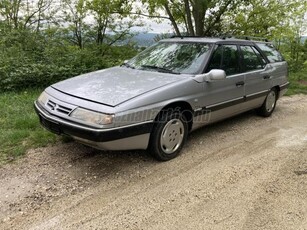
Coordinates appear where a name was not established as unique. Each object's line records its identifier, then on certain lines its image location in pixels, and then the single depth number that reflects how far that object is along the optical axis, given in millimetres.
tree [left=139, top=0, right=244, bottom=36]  8020
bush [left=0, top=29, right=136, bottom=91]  5481
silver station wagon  2646
